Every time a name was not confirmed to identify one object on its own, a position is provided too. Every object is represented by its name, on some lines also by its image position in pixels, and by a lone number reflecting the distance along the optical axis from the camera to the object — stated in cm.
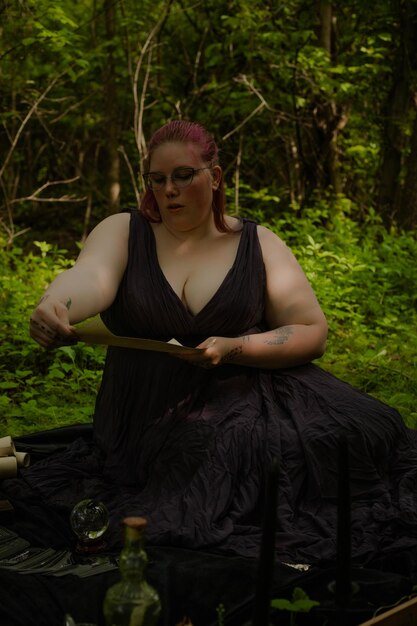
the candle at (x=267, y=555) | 125
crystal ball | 273
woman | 301
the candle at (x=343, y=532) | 142
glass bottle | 162
